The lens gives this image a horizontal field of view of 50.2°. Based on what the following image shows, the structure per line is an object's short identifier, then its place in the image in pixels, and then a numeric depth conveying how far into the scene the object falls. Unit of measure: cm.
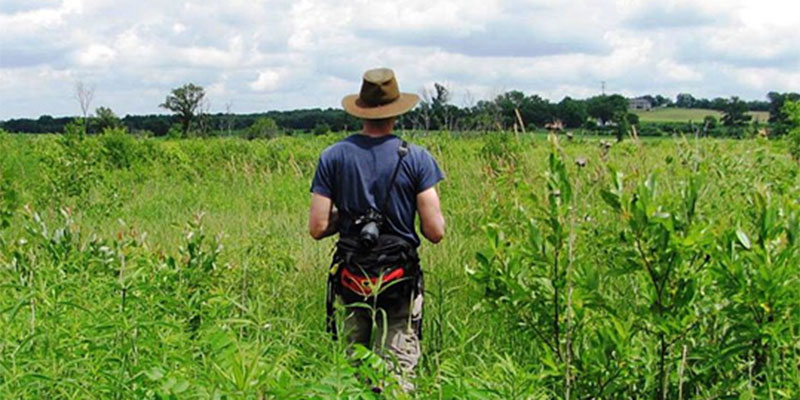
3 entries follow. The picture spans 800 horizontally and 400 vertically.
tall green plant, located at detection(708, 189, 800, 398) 298
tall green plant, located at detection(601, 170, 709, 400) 303
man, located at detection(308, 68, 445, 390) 438
